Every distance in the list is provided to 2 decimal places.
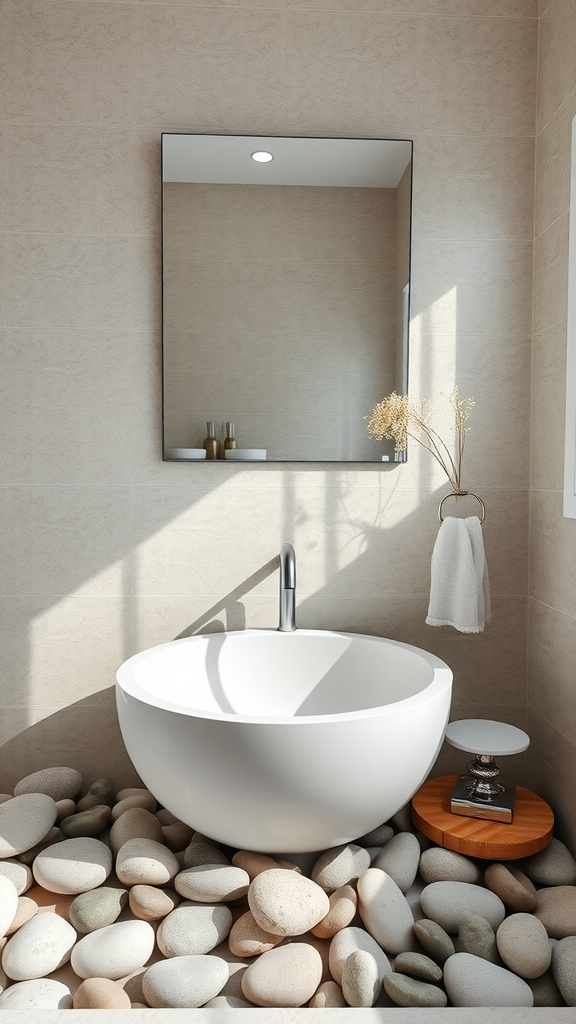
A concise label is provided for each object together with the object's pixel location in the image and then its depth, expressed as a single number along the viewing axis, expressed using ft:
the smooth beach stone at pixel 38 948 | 4.24
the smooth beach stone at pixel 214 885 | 4.70
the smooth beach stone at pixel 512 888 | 4.81
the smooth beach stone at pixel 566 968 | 4.09
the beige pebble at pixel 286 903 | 4.33
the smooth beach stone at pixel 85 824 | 5.65
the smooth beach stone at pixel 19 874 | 5.04
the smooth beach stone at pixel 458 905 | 4.67
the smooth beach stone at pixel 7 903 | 4.49
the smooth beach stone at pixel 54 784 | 6.07
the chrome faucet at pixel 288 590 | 6.15
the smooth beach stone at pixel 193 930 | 4.37
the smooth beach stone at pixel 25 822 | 5.25
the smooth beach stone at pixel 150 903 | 4.65
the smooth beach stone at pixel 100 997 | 3.93
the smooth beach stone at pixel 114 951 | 4.22
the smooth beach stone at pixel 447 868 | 5.06
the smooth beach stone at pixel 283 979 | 4.00
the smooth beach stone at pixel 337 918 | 4.48
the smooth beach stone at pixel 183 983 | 3.99
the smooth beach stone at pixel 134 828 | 5.39
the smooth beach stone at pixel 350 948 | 4.17
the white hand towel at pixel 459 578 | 6.00
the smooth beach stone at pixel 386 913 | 4.42
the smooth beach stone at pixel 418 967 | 4.14
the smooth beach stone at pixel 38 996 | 3.97
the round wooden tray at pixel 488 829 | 5.09
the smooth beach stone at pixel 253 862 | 4.82
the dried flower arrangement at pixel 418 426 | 6.39
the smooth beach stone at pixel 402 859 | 5.01
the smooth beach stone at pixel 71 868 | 4.94
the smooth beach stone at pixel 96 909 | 4.60
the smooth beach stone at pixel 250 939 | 4.34
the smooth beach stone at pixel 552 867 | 5.15
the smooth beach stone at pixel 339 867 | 4.84
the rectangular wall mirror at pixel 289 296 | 6.40
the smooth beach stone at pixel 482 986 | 4.00
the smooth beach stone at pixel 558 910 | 4.61
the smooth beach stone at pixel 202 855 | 5.07
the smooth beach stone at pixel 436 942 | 4.33
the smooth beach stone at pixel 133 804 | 5.84
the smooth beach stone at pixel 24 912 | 4.65
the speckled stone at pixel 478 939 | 4.33
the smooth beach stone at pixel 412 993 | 3.94
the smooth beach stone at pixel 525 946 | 4.22
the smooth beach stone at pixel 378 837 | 5.51
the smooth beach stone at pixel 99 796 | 6.05
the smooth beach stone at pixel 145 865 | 4.86
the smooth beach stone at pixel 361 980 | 3.98
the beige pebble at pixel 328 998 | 4.01
